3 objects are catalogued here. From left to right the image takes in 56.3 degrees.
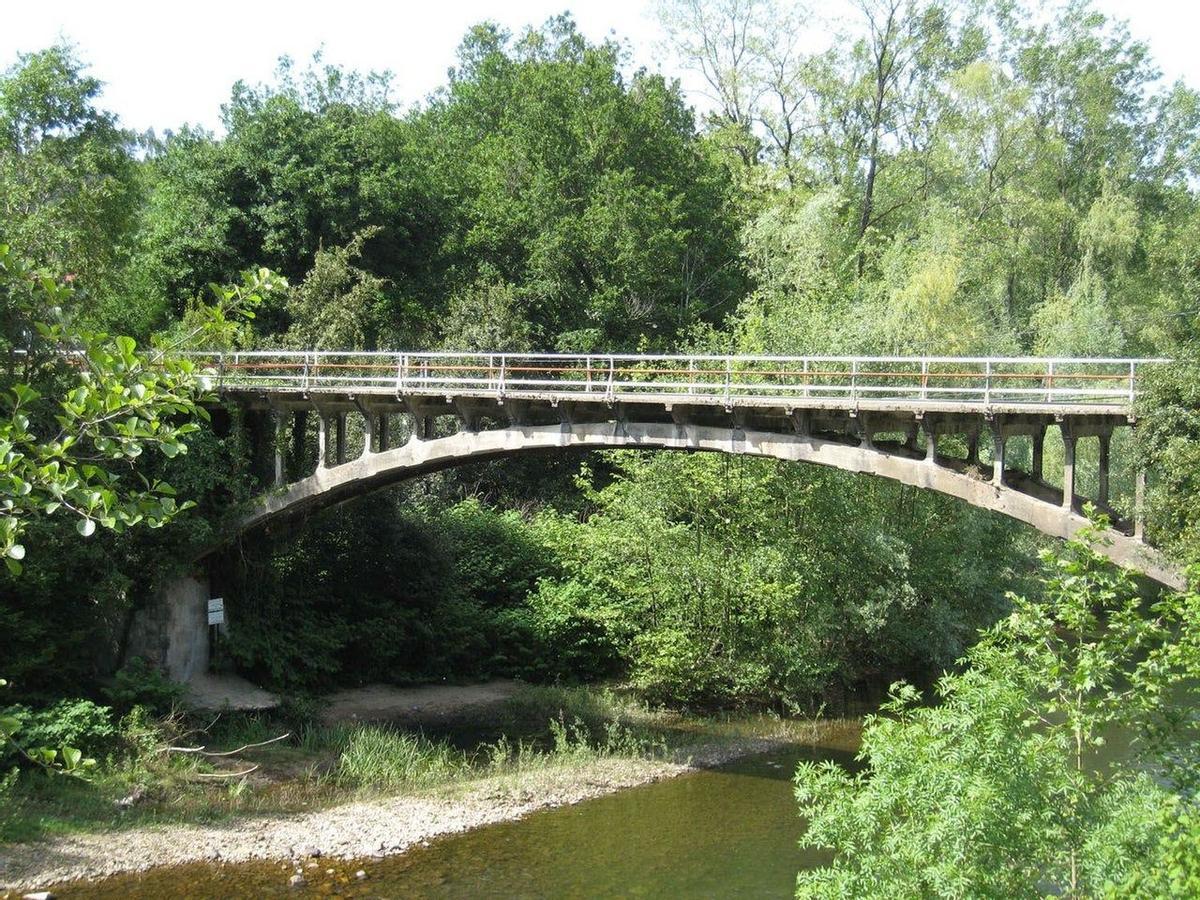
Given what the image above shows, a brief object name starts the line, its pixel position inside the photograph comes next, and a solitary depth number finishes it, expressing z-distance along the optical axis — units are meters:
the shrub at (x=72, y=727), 19.89
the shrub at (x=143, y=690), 22.83
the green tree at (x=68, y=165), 27.84
